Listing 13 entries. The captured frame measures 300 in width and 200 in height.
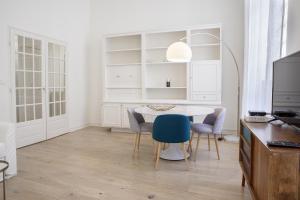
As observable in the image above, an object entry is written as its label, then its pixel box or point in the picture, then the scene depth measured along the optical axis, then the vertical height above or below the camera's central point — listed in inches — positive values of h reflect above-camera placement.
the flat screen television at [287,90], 66.8 +0.0
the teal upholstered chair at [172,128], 114.3 -20.2
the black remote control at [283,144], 49.6 -12.0
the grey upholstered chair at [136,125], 136.5 -22.1
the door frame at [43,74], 151.2 +11.3
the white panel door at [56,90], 184.2 -0.8
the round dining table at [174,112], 127.3 -13.0
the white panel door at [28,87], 155.4 +1.5
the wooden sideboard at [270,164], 47.7 -17.9
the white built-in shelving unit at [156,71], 183.5 +16.3
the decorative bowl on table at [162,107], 137.3 -11.5
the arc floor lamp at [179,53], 139.7 +23.1
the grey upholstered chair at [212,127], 131.2 -22.2
